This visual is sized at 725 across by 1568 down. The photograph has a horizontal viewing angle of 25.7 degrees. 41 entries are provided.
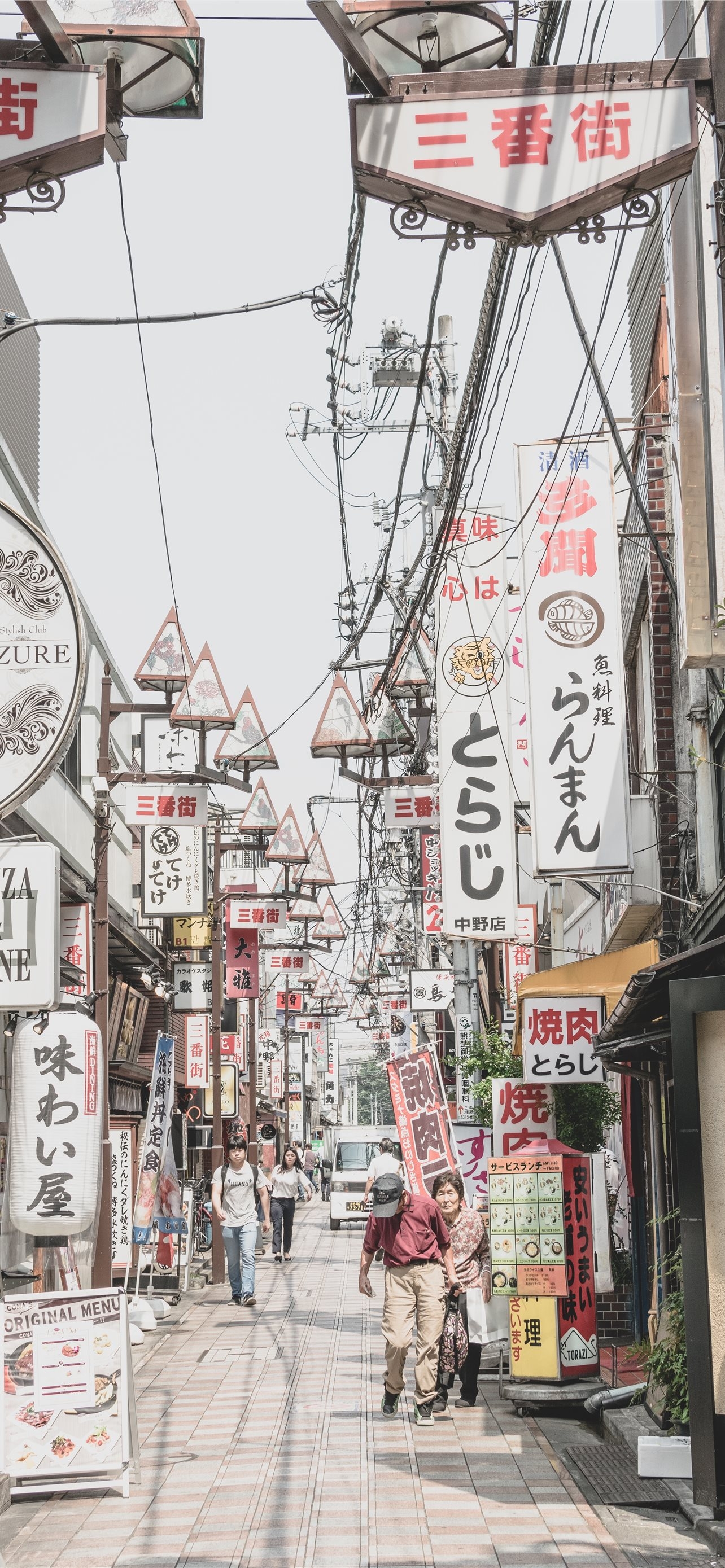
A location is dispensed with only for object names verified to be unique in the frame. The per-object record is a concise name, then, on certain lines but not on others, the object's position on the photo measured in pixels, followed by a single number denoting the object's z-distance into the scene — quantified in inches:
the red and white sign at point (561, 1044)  546.6
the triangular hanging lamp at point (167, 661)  872.3
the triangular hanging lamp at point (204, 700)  836.6
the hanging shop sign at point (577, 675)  508.7
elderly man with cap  469.4
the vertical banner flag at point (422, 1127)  729.0
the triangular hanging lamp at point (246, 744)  944.3
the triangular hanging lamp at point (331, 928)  1572.3
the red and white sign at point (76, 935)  837.2
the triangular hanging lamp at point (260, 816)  1079.6
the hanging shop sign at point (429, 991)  1318.9
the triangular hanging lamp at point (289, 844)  1092.5
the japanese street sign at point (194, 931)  1181.1
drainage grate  365.7
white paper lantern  547.5
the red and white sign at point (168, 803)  860.6
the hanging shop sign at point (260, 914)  1160.2
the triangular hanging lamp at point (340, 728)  775.7
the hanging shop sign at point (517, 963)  1105.4
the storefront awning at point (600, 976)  596.4
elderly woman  510.9
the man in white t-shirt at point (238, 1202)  783.7
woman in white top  1087.3
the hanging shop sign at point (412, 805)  867.4
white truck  1505.9
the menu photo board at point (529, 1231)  497.0
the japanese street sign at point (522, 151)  257.0
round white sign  307.7
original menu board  393.7
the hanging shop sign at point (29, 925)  474.9
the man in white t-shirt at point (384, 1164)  999.6
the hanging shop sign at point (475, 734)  594.9
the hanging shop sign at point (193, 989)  1101.7
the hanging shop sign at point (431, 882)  1165.1
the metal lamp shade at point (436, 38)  262.5
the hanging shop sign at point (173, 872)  941.2
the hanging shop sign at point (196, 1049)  1300.4
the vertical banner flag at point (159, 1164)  821.2
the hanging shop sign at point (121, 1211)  912.3
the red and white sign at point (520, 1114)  564.4
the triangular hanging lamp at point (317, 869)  1224.2
